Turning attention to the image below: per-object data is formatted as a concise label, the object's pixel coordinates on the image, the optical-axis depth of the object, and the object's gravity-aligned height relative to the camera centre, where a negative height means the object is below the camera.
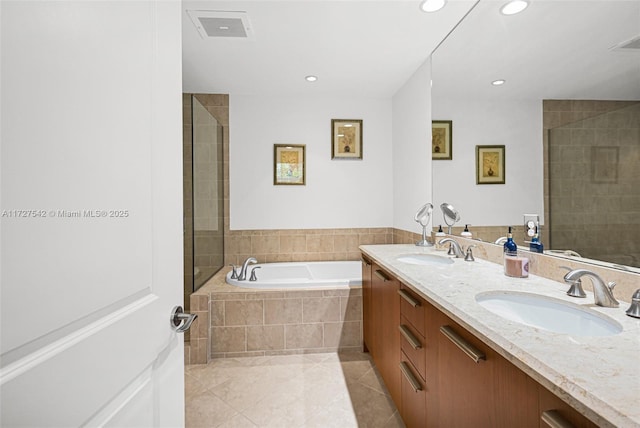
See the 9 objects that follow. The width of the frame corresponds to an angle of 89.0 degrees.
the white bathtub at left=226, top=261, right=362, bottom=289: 3.42 -0.64
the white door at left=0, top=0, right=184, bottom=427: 0.44 +0.00
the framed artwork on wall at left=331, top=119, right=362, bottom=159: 3.64 +0.81
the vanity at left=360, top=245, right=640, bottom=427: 0.63 -0.36
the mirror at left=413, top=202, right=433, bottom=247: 2.53 -0.06
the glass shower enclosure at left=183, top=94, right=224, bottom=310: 2.69 +0.15
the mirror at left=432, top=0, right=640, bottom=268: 1.12 +0.41
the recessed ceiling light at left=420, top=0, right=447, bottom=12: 1.91 +1.23
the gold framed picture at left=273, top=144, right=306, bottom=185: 3.59 +0.52
